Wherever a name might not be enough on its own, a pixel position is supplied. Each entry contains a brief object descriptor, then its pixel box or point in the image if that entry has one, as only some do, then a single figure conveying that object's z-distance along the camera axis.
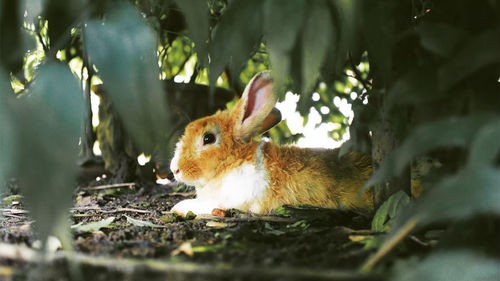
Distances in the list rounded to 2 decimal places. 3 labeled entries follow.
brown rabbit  1.15
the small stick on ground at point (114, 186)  1.48
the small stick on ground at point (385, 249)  0.75
